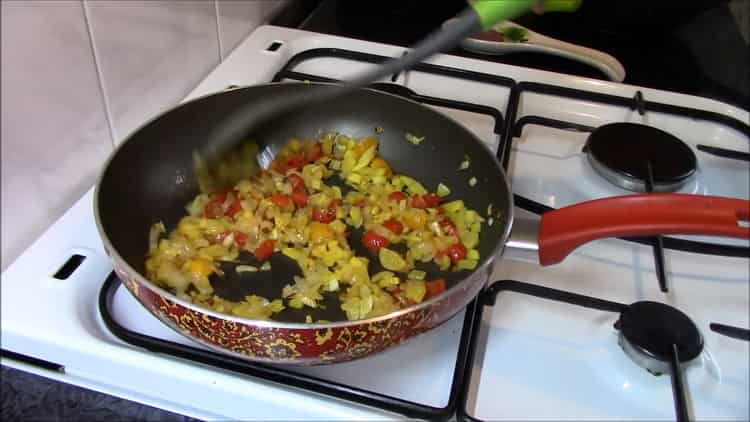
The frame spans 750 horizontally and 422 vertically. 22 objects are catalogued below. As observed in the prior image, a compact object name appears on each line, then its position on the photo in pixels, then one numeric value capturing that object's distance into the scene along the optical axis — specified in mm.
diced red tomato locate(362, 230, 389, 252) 650
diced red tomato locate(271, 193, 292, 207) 667
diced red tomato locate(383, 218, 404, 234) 657
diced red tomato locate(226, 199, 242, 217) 659
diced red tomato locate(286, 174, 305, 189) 693
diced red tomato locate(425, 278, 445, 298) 586
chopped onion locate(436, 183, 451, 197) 717
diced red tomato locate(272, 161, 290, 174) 717
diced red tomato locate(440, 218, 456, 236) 654
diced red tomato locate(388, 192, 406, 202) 688
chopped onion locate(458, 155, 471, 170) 702
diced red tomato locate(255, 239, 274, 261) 636
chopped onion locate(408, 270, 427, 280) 618
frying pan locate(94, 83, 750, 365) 461
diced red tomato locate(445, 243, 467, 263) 633
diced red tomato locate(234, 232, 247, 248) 642
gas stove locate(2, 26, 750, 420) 497
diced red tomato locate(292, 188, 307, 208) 679
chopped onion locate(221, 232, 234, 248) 634
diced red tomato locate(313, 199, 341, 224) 667
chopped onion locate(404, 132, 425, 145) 741
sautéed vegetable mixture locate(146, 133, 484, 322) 584
